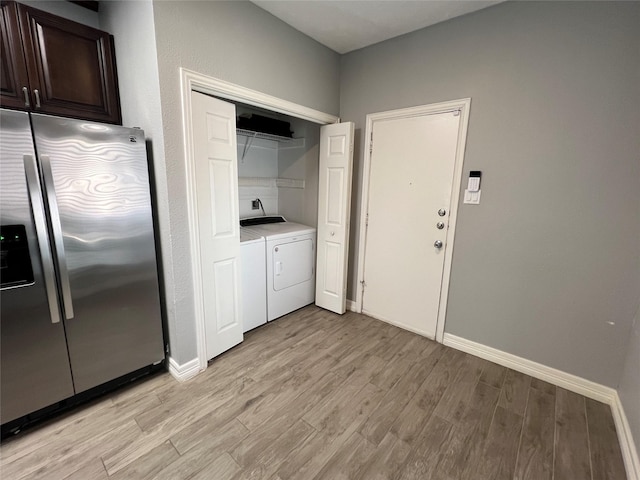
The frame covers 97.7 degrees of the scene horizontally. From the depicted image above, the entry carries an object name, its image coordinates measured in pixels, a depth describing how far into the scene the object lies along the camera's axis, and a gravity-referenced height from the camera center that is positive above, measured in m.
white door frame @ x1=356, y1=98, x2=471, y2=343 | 2.18 +0.15
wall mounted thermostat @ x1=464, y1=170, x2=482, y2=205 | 2.14 +0.03
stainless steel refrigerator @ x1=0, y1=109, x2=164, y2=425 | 1.37 -0.41
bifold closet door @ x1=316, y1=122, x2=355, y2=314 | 2.69 -0.25
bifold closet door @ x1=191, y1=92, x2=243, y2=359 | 1.88 -0.22
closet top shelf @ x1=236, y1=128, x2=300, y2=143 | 2.82 +0.54
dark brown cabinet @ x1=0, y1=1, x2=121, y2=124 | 1.57 +0.69
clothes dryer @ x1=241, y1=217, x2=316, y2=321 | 2.67 -0.76
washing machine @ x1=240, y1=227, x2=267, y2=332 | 2.43 -0.82
